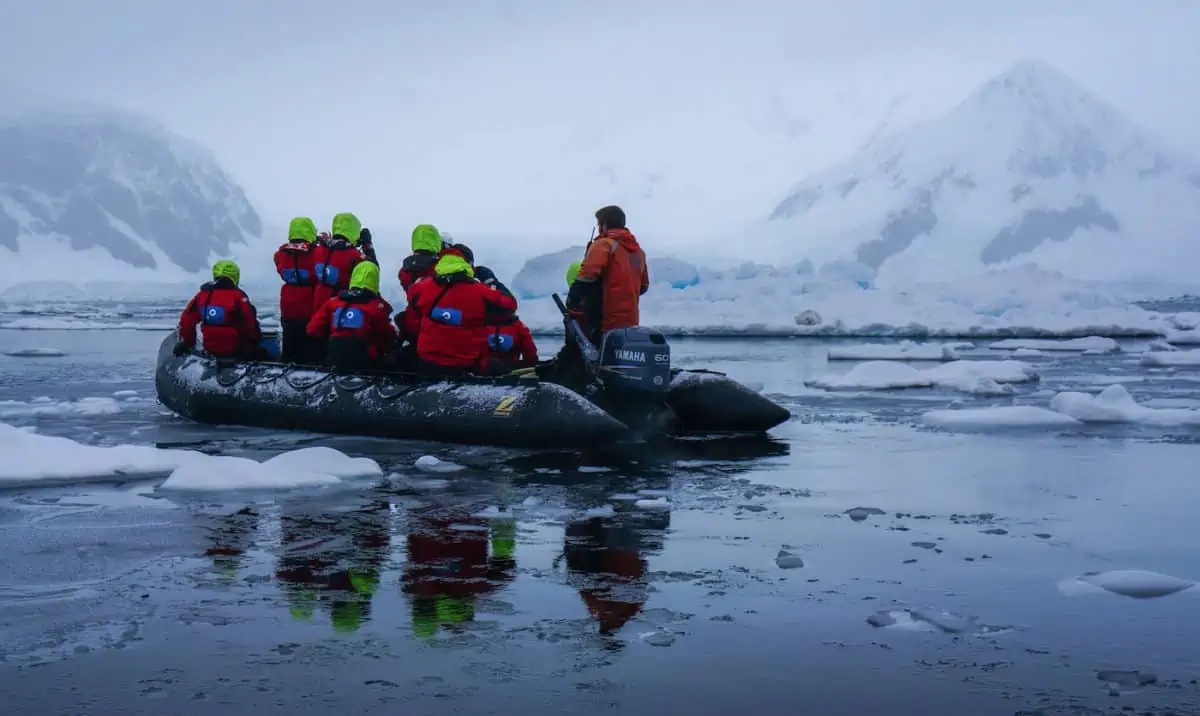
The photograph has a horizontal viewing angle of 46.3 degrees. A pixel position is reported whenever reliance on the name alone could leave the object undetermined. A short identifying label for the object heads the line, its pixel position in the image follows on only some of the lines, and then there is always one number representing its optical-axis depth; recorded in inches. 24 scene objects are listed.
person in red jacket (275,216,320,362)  418.3
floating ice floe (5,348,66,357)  793.6
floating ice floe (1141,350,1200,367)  663.1
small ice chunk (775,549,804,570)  199.3
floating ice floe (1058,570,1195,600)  181.2
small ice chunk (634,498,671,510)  253.3
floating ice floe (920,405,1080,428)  396.5
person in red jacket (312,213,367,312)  408.8
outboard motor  345.1
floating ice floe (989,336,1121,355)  814.5
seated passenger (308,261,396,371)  377.4
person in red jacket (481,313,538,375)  360.8
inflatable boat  338.0
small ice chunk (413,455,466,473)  309.9
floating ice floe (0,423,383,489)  273.6
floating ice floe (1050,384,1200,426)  394.6
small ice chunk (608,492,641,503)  262.4
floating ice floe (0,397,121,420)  434.6
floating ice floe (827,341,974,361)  719.1
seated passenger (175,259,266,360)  420.5
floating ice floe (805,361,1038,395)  538.6
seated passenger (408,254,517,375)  351.4
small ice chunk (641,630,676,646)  156.0
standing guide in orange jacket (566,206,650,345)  360.2
